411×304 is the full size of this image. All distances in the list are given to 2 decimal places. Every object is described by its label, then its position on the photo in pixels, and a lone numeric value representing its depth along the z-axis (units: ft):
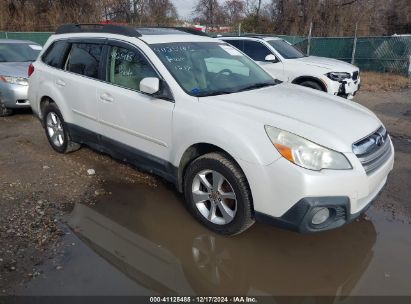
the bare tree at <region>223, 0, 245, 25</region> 121.80
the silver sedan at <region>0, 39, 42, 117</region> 26.45
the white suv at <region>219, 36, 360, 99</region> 29.45
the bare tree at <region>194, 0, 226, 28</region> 131.34
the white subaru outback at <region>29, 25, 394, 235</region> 10.20
